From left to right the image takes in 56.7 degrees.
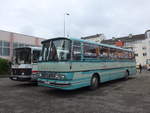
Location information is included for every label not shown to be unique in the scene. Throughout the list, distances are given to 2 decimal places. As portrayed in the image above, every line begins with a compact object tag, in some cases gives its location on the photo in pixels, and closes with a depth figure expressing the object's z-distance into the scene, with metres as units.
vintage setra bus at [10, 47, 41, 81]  9.33
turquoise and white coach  6.64
